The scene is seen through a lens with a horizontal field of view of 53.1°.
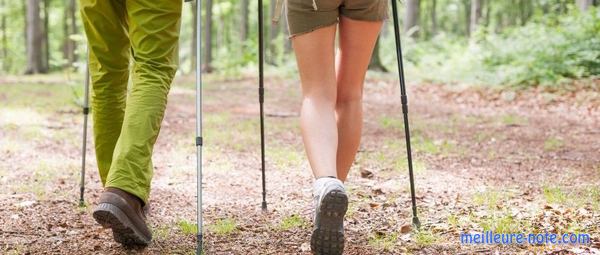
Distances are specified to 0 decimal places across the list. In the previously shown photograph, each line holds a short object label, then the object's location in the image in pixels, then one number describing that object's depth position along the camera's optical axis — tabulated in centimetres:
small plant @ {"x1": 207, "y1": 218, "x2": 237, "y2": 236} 359
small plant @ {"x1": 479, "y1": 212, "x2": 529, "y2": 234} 337
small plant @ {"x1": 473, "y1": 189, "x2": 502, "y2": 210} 405
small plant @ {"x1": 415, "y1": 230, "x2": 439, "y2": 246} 330
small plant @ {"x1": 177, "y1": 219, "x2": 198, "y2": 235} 358
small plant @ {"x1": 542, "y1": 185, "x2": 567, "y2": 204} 402
